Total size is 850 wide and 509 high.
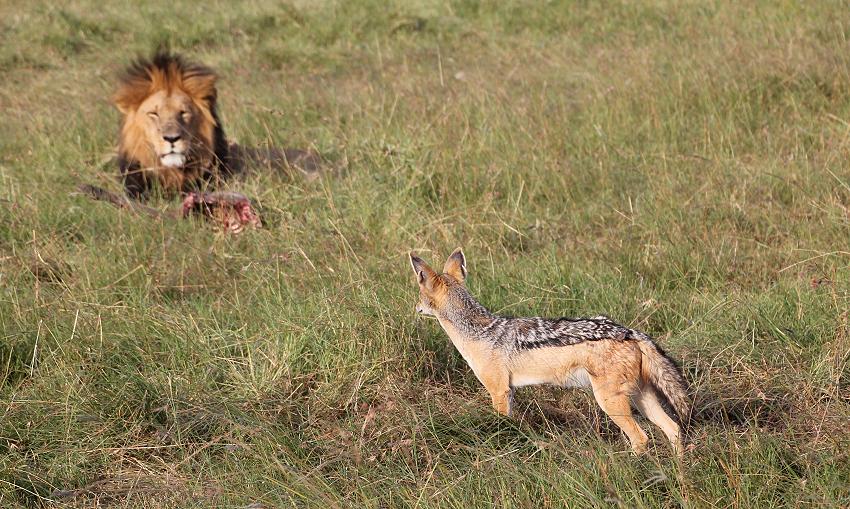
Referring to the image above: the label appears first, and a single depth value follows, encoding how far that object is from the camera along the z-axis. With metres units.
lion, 15.43
